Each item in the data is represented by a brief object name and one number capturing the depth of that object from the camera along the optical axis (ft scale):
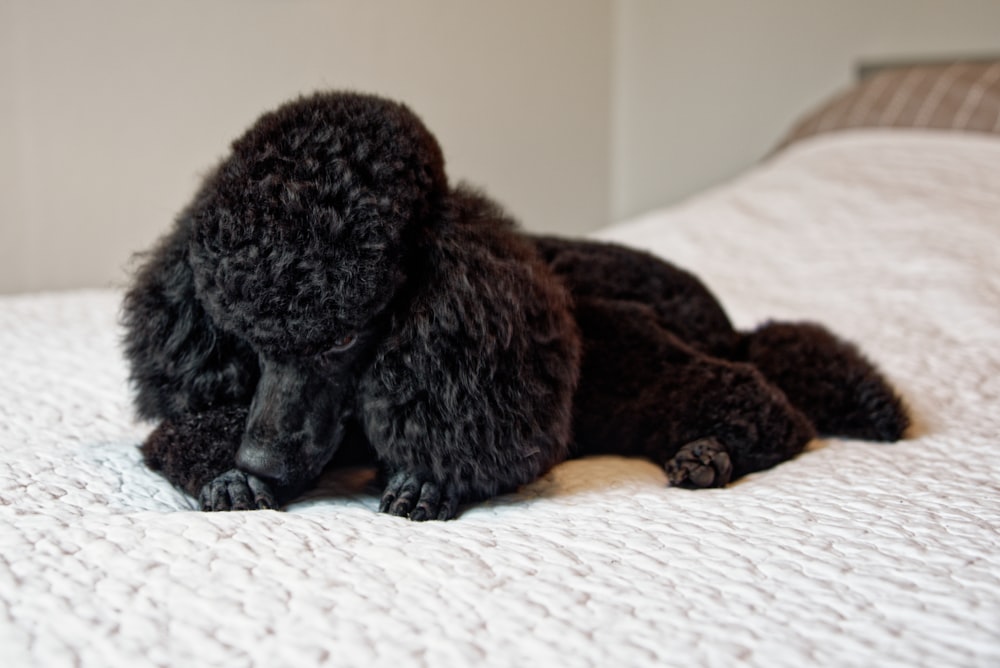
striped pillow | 8.06
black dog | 2.90
